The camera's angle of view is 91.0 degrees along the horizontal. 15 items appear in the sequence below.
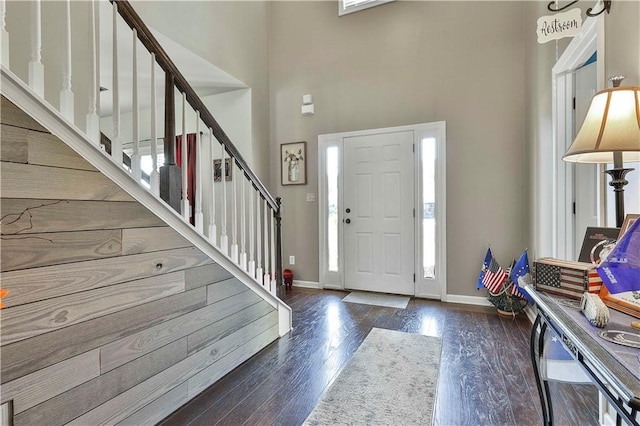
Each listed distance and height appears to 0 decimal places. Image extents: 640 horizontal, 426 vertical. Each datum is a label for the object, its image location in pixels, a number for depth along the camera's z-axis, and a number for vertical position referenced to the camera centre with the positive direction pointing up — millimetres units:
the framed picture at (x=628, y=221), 1003 -52
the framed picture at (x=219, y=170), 4172 +520
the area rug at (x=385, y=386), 1604 -1067
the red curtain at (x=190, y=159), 4355 +697
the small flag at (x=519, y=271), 2803 -588
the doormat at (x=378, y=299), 3451 -1064
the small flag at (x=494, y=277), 3057 -700
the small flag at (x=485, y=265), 3187 -608
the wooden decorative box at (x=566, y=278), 1021 -247
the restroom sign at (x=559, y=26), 1584 +932
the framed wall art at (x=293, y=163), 4223 +612
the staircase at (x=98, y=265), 1068 -244
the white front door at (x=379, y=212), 3715 -61
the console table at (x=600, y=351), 620 -338
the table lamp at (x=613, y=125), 1044 +275
